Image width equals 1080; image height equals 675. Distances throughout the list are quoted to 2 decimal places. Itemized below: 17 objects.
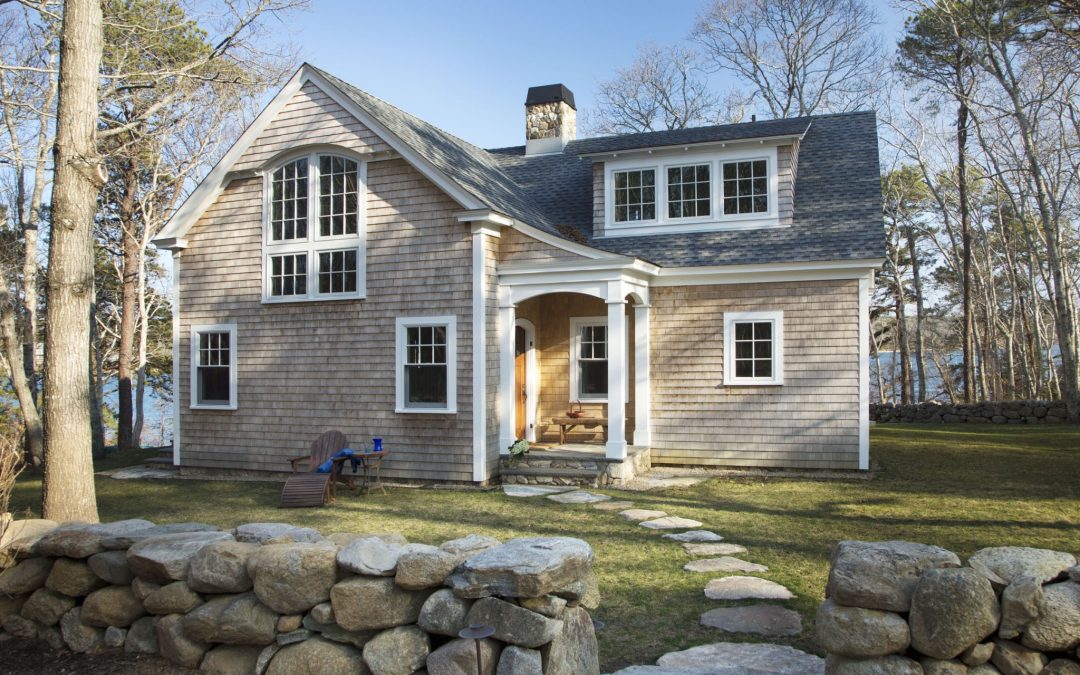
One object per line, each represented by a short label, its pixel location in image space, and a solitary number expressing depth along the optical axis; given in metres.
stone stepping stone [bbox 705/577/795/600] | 5.69
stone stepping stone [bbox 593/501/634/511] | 9.33
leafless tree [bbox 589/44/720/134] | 28.89
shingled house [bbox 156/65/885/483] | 11.53
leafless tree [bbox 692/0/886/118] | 26.22
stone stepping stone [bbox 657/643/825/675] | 4.28
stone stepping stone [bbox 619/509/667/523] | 8.70
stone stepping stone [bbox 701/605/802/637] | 4.97
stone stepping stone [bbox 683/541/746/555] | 7.09
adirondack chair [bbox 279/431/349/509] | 9.93
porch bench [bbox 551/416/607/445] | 12.54
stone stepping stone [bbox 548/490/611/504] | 9.83
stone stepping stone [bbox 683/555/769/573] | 6.46
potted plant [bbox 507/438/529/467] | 11.48
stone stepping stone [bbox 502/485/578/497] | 10.55
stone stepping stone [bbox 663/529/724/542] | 7.63
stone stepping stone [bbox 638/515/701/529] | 8.22
